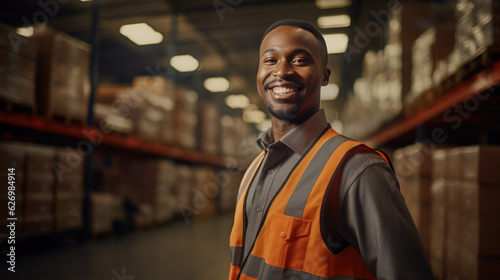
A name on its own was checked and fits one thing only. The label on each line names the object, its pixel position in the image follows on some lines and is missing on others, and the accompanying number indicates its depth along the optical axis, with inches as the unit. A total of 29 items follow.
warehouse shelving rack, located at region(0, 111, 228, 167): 146.1
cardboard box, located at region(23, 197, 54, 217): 152.4
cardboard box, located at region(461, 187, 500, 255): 92.8
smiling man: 34.4
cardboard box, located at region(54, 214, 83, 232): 171.8
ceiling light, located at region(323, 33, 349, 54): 383.2
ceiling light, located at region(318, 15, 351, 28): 343.3
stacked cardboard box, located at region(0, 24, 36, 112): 136.6
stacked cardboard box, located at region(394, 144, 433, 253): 143.8
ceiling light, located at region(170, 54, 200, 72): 444.7
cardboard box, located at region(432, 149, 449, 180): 120.0
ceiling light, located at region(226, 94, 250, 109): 700.7
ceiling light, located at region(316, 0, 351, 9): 313.1
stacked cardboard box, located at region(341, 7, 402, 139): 187.5
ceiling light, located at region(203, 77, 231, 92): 573.3
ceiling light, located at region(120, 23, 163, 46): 369.4
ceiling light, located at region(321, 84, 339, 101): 648.4
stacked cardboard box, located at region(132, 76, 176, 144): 251.4
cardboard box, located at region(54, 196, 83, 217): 171.8
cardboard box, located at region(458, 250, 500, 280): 92.5
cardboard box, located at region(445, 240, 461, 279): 106.4
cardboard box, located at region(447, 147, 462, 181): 107.7
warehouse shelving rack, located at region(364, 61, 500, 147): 95.2
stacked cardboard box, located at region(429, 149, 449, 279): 119.6
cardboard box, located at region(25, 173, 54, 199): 154.3
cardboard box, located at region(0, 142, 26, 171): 141.9
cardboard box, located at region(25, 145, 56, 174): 154.6
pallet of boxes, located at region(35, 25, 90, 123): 163.2
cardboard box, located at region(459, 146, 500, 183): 93.6
